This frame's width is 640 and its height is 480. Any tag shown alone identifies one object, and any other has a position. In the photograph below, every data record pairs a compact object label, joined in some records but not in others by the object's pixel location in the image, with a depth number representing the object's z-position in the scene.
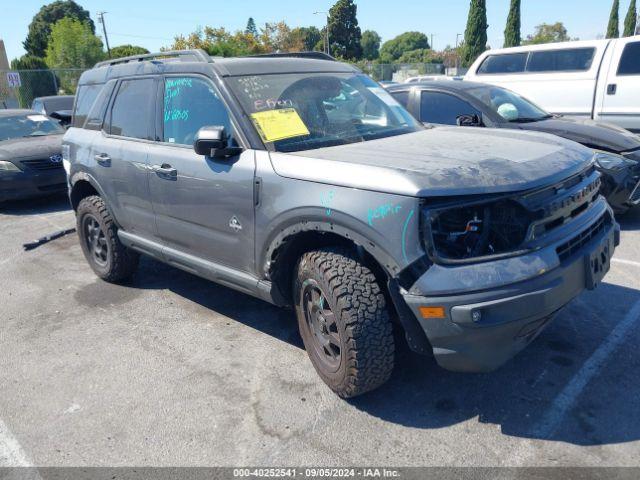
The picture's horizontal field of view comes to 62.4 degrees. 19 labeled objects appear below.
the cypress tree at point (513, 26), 43.75
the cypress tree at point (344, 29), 61.00
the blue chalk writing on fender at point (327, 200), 2.78
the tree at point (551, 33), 64.86
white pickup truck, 8.88
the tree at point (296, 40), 44.90
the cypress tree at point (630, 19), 51.75
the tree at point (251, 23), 90.61
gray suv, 2.51
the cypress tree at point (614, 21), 50.97
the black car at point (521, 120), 5.75
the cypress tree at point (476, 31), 44.44
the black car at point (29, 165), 8.02
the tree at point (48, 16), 66.69
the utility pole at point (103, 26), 49.23
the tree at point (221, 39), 40.72
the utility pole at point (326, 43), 52.66
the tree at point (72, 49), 33.78
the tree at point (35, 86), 23.98
